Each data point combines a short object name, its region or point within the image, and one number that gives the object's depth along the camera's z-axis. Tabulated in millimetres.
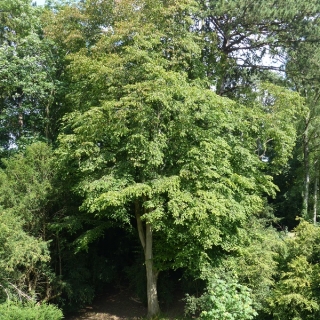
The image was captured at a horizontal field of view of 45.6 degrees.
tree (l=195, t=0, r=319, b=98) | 13102
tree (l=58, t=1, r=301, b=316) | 10328
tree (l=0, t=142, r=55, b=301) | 10898
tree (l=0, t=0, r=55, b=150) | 14922
